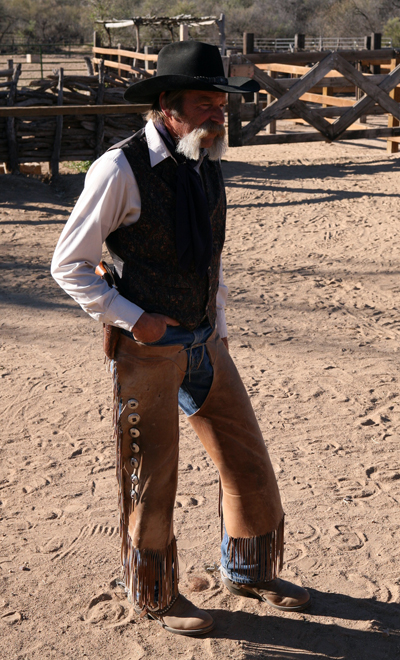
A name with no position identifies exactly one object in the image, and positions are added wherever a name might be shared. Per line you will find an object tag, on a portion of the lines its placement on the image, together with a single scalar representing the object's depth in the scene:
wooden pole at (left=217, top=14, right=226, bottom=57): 18.63
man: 2.08
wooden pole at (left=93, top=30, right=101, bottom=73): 21.20
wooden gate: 10.35
